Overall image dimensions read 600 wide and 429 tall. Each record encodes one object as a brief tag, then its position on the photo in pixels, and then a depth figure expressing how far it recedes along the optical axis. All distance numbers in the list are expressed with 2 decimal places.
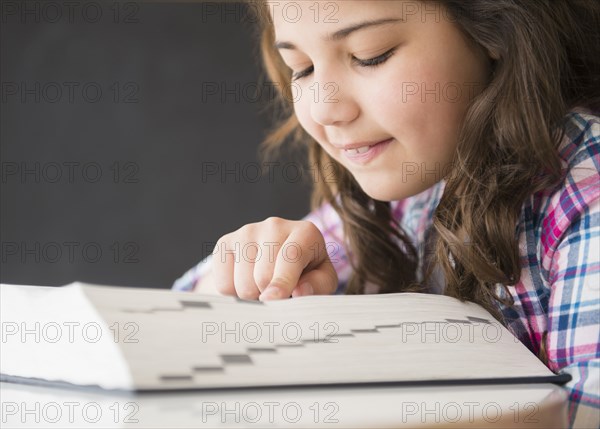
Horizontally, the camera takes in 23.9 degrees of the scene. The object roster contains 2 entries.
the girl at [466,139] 0.92
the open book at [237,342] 0.72
